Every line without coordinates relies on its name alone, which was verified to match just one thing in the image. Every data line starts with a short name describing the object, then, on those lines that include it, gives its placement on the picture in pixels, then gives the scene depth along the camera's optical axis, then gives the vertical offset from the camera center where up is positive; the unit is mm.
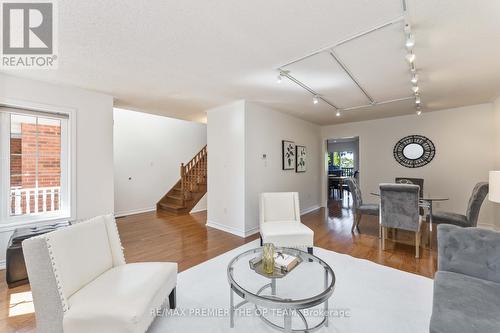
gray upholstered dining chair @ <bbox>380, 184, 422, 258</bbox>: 3227 -650
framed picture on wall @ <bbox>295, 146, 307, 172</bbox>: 5575 +239
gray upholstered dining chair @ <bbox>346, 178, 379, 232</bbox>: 4184 -783
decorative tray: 1780 -885
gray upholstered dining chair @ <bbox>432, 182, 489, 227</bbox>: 3043 -704
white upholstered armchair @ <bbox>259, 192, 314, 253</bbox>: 2808 -835
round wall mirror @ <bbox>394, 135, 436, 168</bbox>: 5113 +379
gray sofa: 1176 -842
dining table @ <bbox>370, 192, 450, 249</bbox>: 3460 -629
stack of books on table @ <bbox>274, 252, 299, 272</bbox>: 1832 -835
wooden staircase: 6098 -624
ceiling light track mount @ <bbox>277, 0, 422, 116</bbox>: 1822 +1254
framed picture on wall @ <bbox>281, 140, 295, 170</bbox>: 5086 +322
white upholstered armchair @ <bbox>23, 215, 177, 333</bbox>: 1325 -859
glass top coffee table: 1414 -1162
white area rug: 1758 -1293
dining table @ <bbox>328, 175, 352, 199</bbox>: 8711 -536
